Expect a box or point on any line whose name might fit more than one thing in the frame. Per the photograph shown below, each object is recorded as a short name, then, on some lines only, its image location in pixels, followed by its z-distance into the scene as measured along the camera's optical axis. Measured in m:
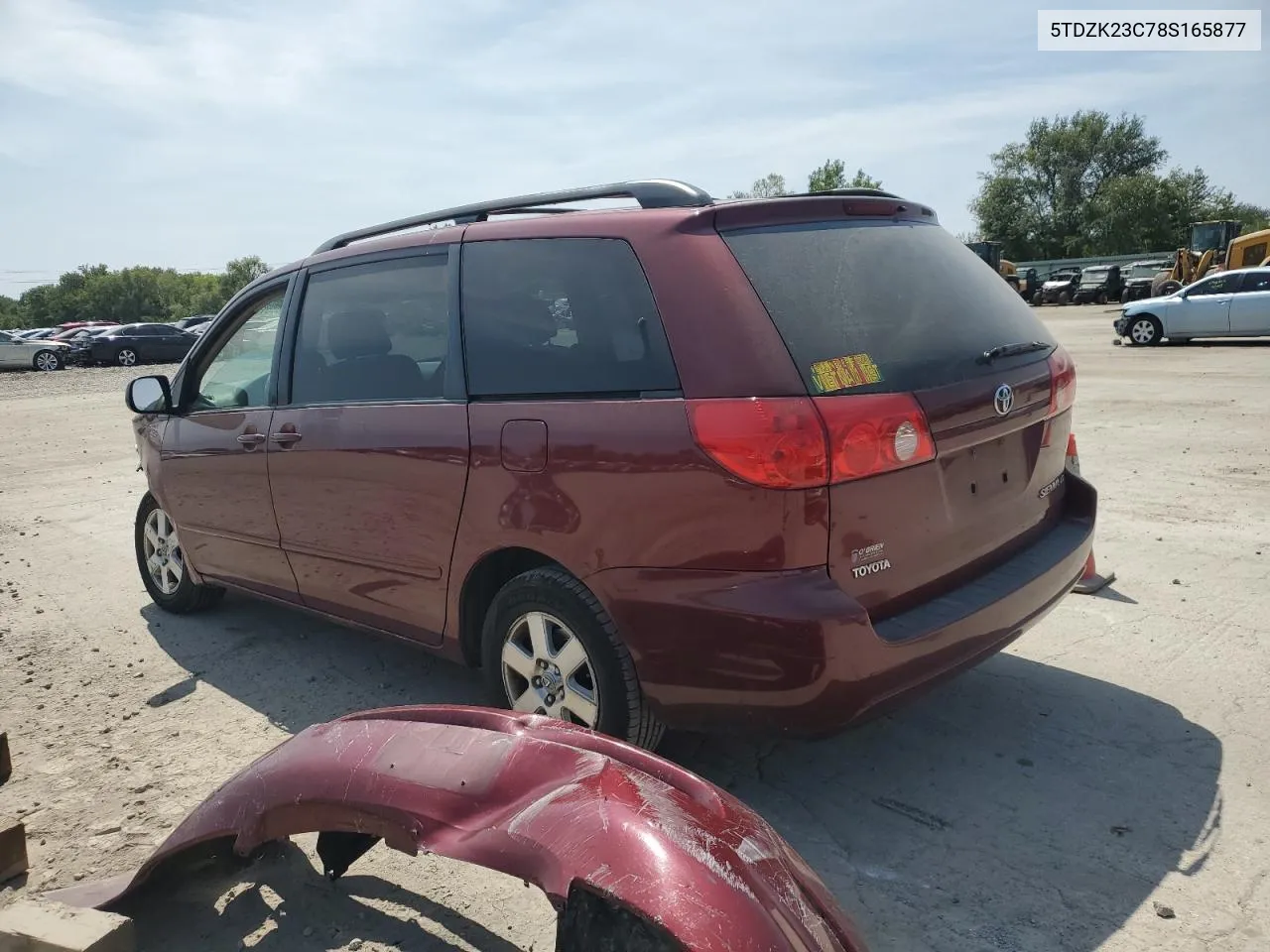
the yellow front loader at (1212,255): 30.44
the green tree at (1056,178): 77.69
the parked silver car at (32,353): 32.88
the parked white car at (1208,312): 19.61
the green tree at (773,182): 78.71
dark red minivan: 2.67
